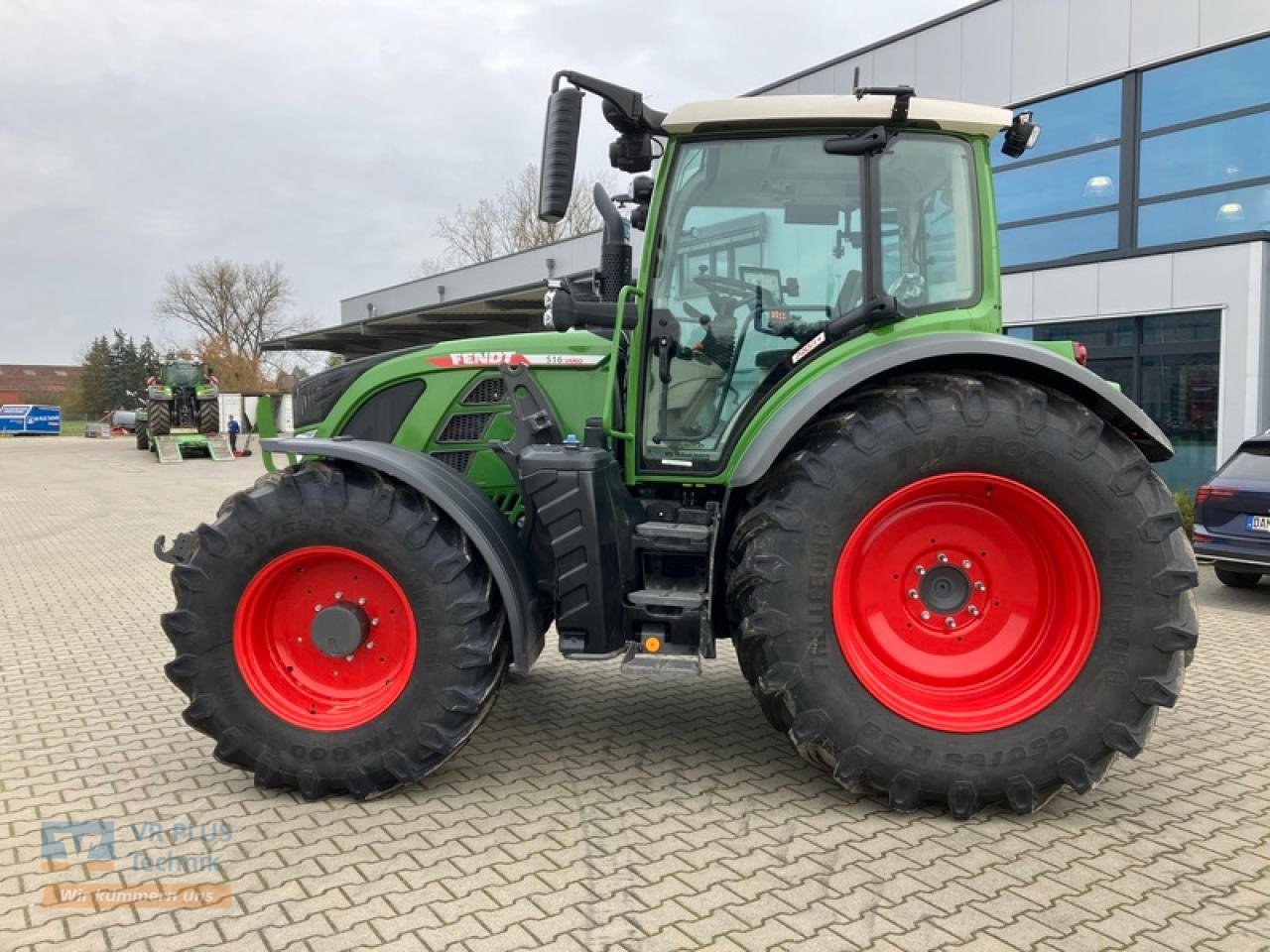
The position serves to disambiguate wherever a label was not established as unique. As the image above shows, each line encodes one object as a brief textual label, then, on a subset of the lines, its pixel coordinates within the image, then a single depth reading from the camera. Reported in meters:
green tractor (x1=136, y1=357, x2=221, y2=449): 26.11
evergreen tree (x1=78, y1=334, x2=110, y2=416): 62.25
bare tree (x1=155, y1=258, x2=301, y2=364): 55.38
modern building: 10.18
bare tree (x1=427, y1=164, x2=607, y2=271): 31.61
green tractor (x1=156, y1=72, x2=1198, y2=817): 3.19
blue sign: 43.28
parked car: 7.01
